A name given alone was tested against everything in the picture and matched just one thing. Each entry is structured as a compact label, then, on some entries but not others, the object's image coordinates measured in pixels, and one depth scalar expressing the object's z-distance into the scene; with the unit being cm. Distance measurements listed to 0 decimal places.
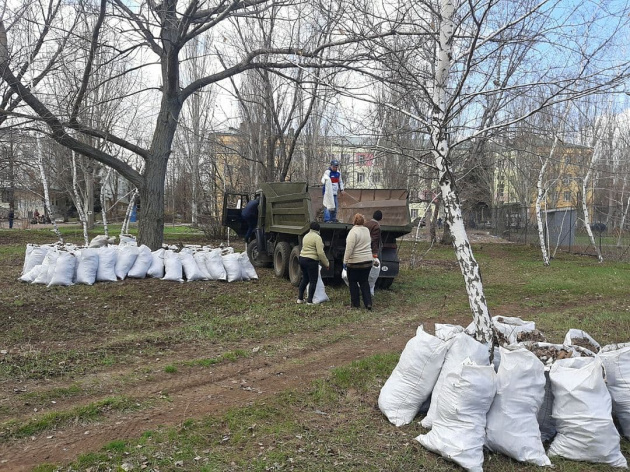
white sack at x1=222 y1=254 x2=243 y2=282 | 1111
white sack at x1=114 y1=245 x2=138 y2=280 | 1060
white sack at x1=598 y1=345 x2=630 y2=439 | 387
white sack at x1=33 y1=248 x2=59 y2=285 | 1003
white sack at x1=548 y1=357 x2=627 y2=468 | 354
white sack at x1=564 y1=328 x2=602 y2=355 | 461
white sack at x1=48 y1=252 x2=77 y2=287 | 986
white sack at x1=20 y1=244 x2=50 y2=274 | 1076
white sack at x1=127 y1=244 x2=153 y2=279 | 1070
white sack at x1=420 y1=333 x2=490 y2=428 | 394
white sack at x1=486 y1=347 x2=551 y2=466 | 358
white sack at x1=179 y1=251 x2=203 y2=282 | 1082
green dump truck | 1000
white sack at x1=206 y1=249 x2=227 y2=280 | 1104
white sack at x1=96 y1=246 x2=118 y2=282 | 1034
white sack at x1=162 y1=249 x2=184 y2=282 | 1068
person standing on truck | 997
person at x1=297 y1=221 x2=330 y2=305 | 866
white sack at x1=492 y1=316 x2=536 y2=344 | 495
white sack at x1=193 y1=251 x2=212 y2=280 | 1098
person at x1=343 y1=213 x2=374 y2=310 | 820
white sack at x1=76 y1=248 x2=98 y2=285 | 1004
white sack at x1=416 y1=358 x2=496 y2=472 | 352
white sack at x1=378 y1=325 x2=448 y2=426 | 405
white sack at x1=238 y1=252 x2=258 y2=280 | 1134
